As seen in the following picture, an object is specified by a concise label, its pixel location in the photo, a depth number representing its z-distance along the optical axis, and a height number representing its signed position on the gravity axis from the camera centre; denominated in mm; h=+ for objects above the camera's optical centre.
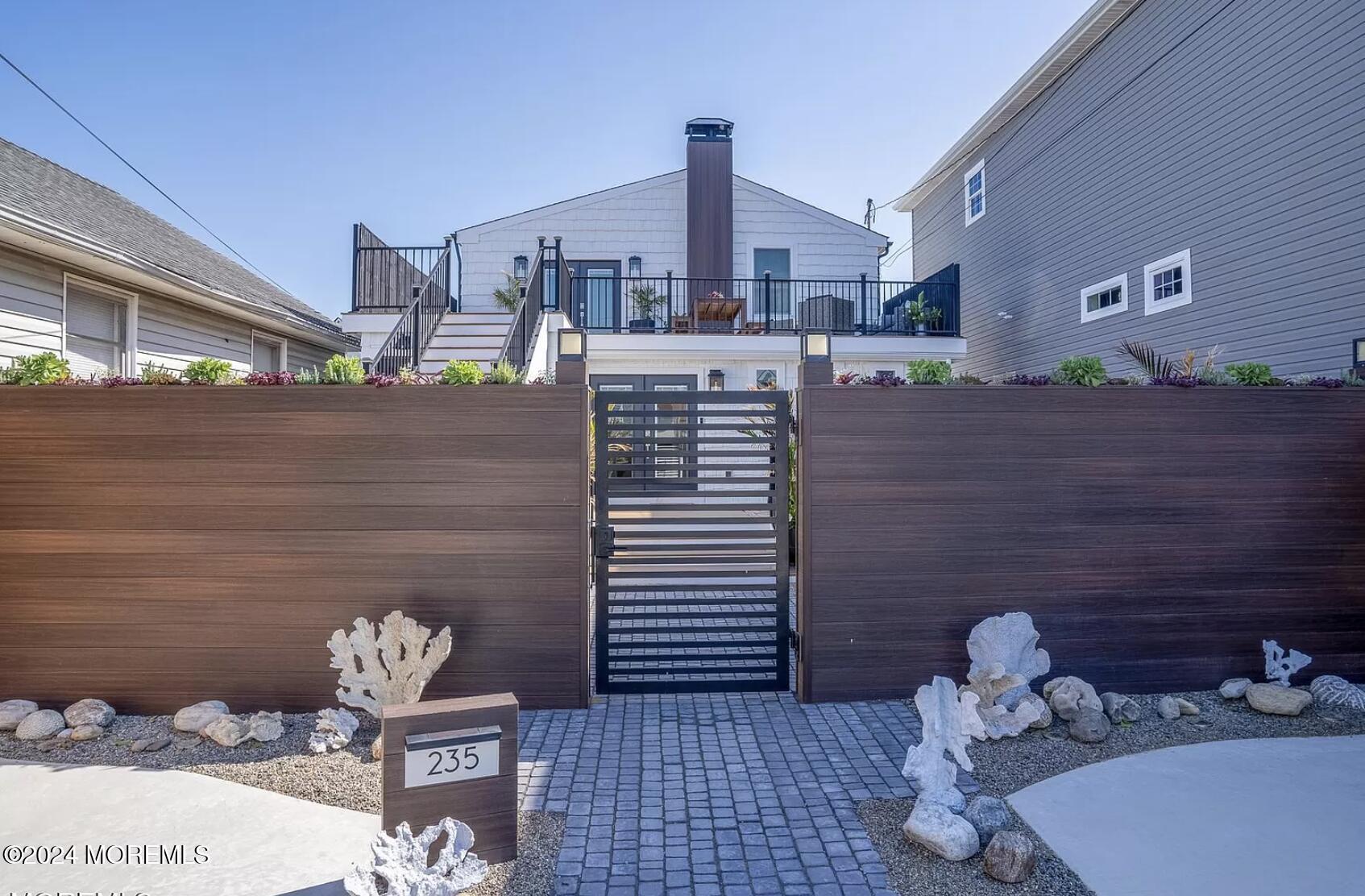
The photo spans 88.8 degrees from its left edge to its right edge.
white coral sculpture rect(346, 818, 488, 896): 2186 -1307
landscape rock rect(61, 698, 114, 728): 3729 -1362
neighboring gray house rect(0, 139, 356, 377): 5469 +1671
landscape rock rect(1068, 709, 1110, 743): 3529 -1339
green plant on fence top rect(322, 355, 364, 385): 4062 +520
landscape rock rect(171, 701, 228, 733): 3697 -1362
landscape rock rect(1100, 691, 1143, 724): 3779 -1329
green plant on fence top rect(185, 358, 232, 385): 4027 +529
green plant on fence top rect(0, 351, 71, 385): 3973 +523
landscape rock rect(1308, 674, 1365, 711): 3951 -1303
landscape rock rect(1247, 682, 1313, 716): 3863 -1309
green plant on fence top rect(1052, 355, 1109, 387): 4227 +572
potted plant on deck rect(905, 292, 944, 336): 11430 +2464
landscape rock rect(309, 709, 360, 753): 3477 -1375
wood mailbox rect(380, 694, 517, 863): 2539 -1143
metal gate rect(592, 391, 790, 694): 4234 -493
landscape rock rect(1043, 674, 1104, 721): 3748 -1267
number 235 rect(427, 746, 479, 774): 2596 -1115
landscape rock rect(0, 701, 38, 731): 3711 -1349
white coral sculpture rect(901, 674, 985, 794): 2861 -1182
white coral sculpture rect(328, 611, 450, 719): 3664 -1051
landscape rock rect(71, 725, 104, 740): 3631 -1415
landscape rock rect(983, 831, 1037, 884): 2459 -1403
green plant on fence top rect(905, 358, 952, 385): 4223 +558
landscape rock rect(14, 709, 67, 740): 3637 -1390
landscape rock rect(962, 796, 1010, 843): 2721 -1393
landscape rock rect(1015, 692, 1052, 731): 3637 -1303
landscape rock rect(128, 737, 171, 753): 3518 -1435
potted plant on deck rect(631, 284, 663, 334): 11298 +2632
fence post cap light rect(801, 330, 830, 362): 4238 +722
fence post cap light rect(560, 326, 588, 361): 4141 +709
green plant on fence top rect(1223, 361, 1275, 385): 4289 +568
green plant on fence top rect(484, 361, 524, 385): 4117 +522
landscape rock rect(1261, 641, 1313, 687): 4145 -1177
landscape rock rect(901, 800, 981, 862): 2596 -1397
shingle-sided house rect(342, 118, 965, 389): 8938 +2822
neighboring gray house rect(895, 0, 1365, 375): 5770 +2970
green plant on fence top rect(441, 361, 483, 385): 4055 +517
